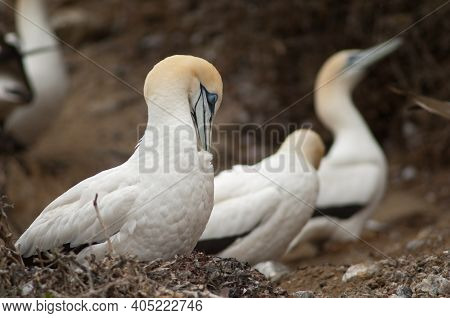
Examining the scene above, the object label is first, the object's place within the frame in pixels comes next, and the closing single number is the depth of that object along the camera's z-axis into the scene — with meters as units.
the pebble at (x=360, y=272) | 13.38
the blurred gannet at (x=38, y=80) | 25.84
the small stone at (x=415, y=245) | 16.59
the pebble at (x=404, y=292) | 11.36
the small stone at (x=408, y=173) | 27.25
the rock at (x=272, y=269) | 14.84
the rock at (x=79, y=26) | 31.94
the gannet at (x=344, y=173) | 20.94
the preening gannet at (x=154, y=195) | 11.24
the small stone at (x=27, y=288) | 9.71
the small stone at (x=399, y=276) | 12.46
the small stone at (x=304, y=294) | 11.80
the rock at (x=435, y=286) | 11.20
